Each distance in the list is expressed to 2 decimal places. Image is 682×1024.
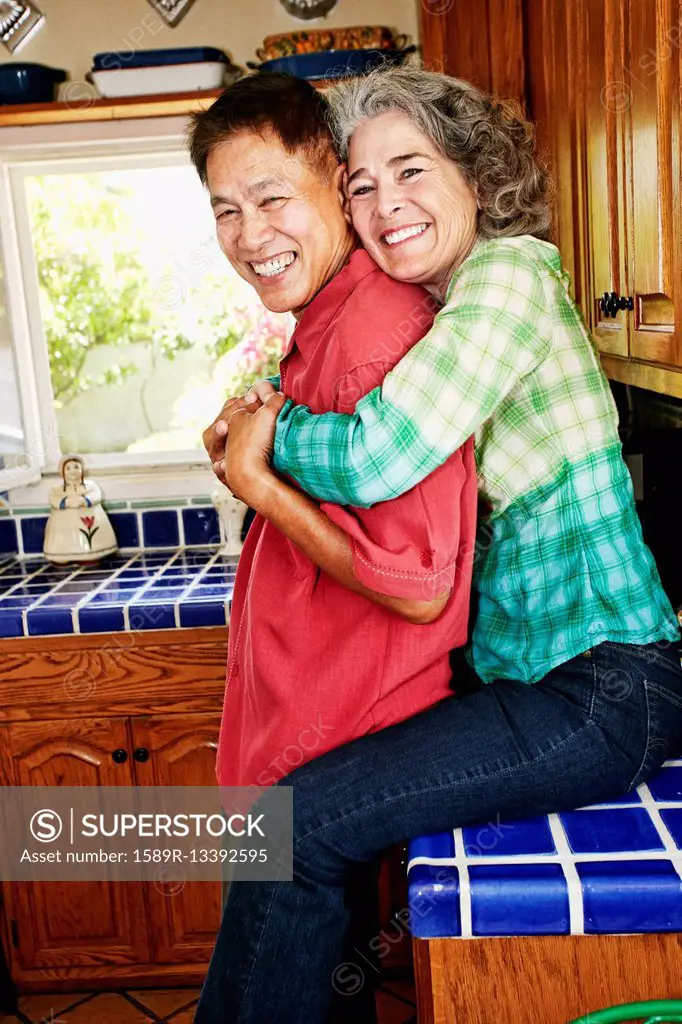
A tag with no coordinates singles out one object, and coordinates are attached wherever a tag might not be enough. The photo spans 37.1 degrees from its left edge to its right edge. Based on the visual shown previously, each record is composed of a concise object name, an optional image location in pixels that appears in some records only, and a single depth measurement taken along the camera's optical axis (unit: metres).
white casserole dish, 2.56
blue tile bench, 1.10
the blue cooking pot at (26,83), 2.60
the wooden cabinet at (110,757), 2.29
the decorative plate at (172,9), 2.69
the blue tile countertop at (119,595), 2.26
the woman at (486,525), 1.16
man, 1.20
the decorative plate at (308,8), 2.66
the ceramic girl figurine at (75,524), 2.69
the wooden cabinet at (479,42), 2.04
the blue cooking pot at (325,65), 2.42
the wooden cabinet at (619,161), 1.30
